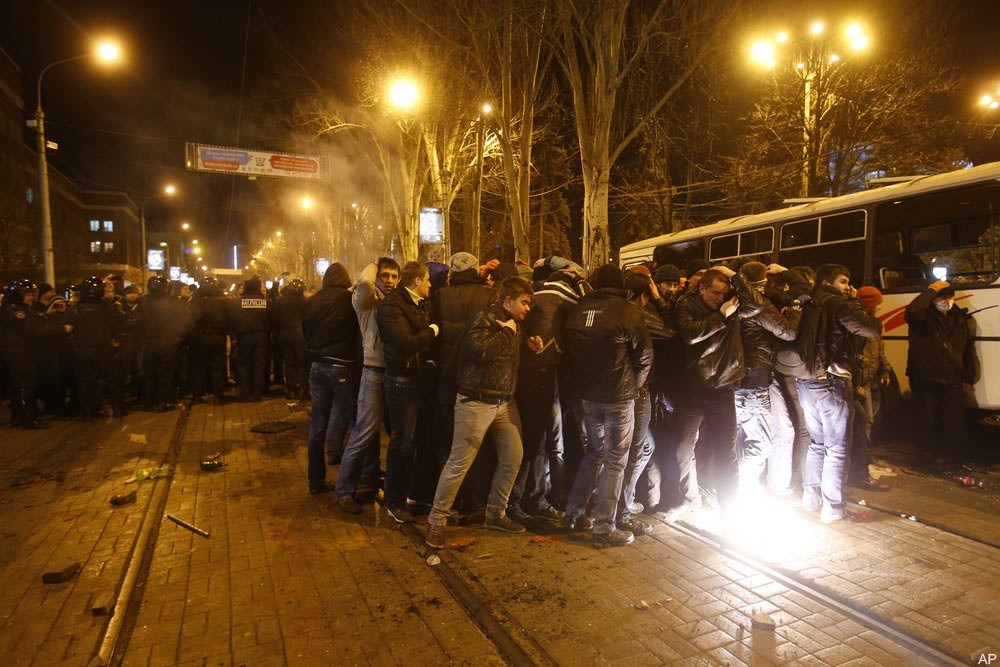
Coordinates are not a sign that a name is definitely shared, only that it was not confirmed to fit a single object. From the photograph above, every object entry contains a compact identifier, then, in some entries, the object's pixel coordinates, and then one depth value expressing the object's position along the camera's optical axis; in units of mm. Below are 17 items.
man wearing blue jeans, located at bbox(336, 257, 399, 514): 5367
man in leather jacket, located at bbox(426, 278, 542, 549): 4559
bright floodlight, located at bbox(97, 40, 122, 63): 14297
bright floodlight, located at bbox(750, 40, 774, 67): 13710
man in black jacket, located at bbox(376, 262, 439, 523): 4863
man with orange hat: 6059
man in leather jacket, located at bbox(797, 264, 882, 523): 5098
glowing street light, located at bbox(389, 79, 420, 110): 16859
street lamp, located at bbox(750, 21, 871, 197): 14070
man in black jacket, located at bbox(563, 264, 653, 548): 4609
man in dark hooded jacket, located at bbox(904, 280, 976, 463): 6828
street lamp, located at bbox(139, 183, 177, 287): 28491
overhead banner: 21938
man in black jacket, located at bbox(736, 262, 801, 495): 5172
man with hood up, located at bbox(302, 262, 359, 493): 5719
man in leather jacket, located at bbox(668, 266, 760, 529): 4840
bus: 7449
